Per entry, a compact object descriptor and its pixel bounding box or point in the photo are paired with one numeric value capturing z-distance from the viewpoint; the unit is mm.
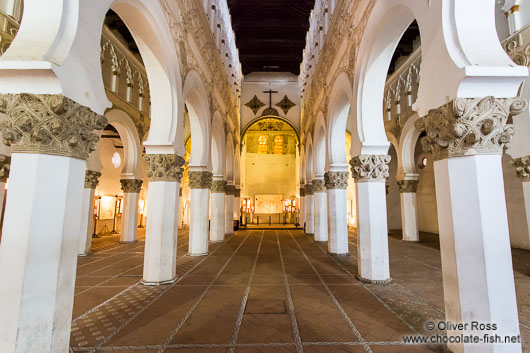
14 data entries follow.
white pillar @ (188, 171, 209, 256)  7023
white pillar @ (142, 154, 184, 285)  4492
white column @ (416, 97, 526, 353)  2121
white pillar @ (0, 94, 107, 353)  2025
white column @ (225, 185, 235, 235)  12156
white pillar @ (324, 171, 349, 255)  6871
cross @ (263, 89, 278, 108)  15939
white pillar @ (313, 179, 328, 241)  9586
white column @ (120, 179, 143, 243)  9375
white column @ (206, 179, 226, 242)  9695
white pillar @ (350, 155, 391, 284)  4395
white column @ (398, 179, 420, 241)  9703
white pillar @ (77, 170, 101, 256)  7165
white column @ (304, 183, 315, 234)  12034
